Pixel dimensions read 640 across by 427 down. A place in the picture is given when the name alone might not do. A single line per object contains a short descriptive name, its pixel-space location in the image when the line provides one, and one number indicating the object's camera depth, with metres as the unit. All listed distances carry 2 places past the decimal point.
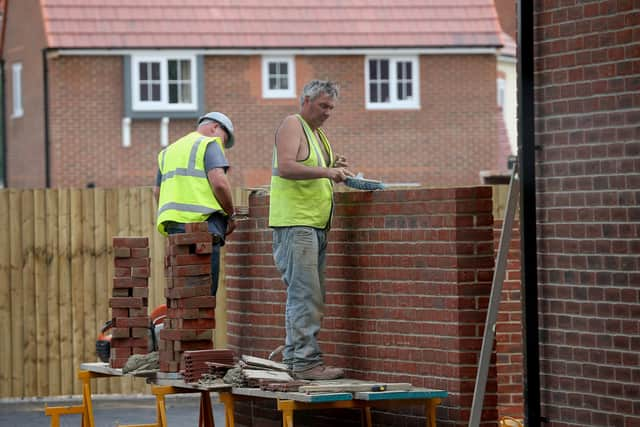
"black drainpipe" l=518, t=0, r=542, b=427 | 16.22
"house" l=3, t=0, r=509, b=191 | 79.94
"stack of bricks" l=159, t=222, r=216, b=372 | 19.27
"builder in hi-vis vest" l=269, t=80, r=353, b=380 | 18.25
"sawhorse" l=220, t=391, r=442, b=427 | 16.55
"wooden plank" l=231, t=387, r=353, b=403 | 16.36
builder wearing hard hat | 20.94
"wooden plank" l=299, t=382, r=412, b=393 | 16.75
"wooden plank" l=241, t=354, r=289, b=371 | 18.28
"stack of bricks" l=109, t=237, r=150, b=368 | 20.98
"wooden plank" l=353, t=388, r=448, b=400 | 16.69
